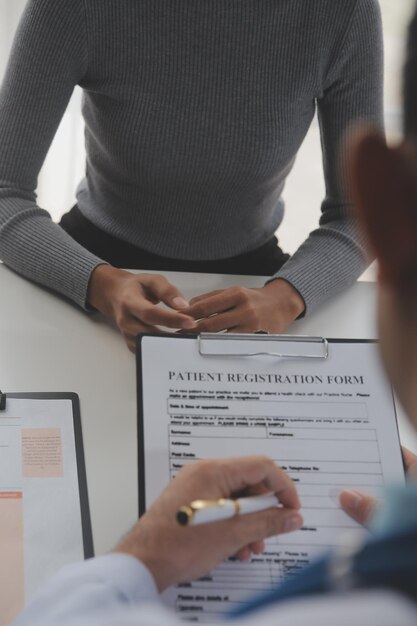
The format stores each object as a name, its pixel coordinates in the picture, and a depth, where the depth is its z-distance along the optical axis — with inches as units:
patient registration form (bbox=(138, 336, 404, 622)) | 24.6
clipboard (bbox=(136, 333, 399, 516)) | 29.8
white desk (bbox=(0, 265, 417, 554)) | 26.9
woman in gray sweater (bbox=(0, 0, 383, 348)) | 36.6
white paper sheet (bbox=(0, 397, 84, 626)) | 23.5
